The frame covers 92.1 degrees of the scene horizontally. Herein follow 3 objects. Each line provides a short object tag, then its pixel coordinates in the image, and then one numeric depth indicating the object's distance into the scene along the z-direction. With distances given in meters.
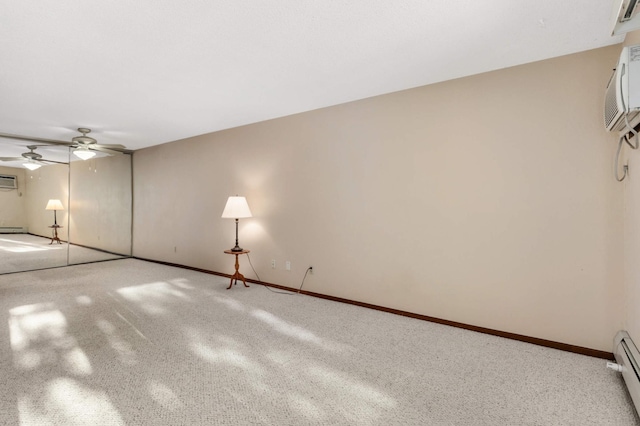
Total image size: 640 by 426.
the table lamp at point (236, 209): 4.05
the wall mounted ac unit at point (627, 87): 1.77
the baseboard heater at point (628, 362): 1.73
